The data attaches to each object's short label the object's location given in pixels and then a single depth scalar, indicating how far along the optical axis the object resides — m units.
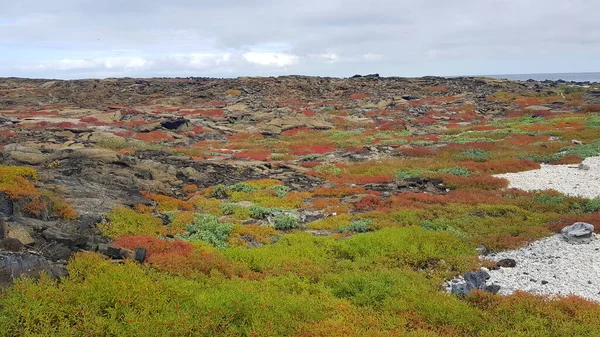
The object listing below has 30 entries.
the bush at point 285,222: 16.64
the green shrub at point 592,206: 17.30
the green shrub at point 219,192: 21.77
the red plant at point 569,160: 26.73
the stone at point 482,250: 13.67
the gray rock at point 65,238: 10.73
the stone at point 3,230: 9.77
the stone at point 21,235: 10.03
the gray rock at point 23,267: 8.19
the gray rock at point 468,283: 10.43
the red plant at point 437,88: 83.80
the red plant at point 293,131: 48.09
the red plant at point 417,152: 32.12
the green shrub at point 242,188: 22.30
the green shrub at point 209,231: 14.27
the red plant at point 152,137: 41.50
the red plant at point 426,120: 52.62
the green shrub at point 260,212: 17.98
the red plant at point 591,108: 54.41
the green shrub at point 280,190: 21.53
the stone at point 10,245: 9.15
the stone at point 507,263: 12.60
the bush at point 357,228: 15.98
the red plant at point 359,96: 81.81
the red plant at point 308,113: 59.67
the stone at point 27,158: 22.64
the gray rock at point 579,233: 13.93
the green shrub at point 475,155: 29.39
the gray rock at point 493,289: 10.57
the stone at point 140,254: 10.51
